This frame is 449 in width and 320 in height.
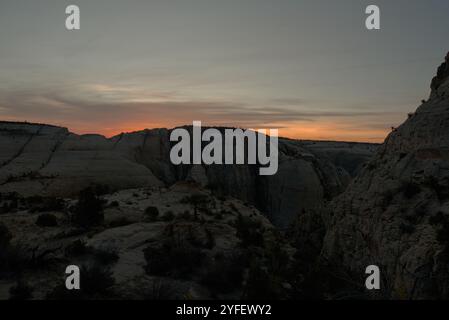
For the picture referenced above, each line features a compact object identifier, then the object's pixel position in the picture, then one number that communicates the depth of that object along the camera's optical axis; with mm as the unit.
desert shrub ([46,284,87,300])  10391
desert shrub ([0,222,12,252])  13777
